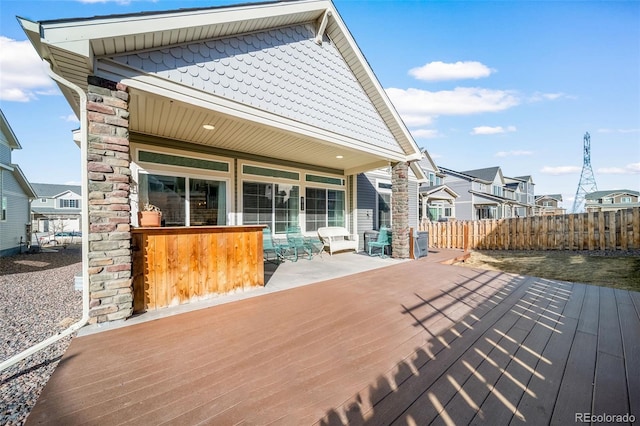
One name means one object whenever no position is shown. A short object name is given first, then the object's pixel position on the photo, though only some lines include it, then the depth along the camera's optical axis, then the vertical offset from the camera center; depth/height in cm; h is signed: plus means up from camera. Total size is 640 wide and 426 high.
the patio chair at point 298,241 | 742 -77
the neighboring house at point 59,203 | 2716 +166
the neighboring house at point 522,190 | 3330 +307
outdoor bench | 831 -85
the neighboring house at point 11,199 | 1094 +83
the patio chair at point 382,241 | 773 -84
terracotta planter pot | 357 -3
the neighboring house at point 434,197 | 1589 +103
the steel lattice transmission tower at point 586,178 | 5223 +678
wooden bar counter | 336 -69
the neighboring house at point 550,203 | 3740 +152
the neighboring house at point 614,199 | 4056 +200
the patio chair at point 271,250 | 700 -100
